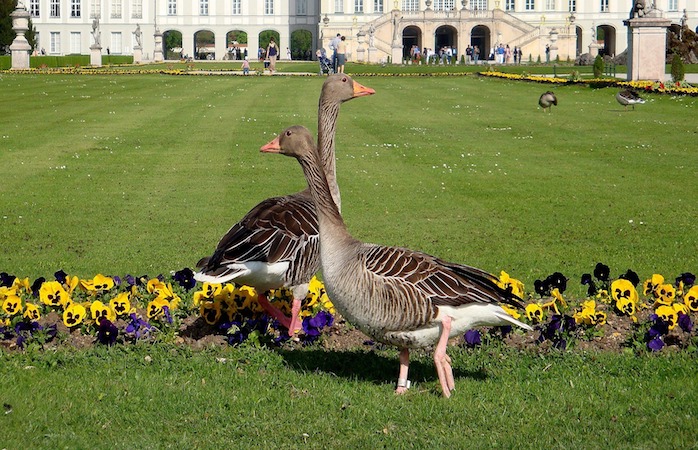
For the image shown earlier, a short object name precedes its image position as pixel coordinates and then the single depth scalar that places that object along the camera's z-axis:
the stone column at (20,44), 54.50
